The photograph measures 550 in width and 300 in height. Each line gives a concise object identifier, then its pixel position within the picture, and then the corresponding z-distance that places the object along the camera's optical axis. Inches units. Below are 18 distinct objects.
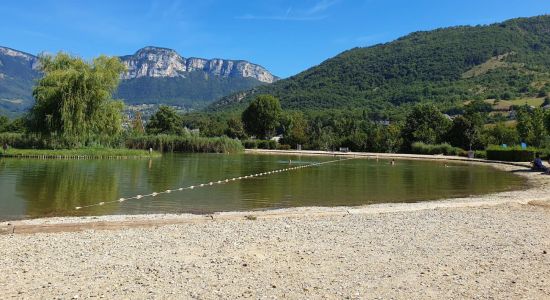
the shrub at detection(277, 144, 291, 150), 3289.9
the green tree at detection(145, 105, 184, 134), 3535.9
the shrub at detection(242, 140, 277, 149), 3344.0
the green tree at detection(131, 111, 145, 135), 3634.4
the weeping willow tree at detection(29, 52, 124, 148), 1704.0
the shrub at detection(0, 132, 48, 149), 1850.4
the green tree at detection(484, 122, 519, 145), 2723.9
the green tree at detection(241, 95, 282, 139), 3944.4
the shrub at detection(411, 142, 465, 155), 2556.6
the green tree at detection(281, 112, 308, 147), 3393.2
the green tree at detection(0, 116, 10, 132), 3350.4
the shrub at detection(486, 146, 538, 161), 1844.0
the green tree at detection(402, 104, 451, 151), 2834.6
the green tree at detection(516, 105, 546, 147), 2458.4
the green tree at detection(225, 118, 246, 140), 3932.1
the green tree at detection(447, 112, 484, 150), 2632.9
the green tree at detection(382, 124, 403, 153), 2864.2
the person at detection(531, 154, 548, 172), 1338.6
